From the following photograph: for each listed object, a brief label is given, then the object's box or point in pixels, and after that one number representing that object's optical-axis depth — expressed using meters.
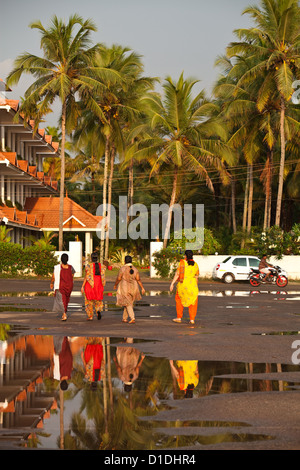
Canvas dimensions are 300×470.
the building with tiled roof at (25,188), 46.34
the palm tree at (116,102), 51.25
